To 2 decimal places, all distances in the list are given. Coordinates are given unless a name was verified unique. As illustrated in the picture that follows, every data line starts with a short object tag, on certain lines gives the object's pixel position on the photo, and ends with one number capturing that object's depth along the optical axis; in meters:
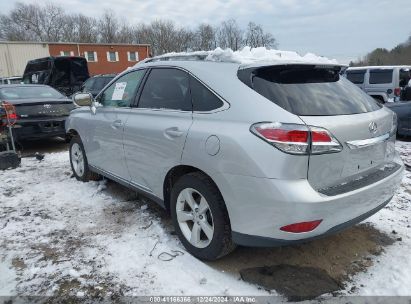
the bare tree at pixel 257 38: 57.22
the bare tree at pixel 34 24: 66.50
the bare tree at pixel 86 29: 67.56
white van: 12.30
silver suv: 2.48
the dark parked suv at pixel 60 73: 15.06
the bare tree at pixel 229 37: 63.86
